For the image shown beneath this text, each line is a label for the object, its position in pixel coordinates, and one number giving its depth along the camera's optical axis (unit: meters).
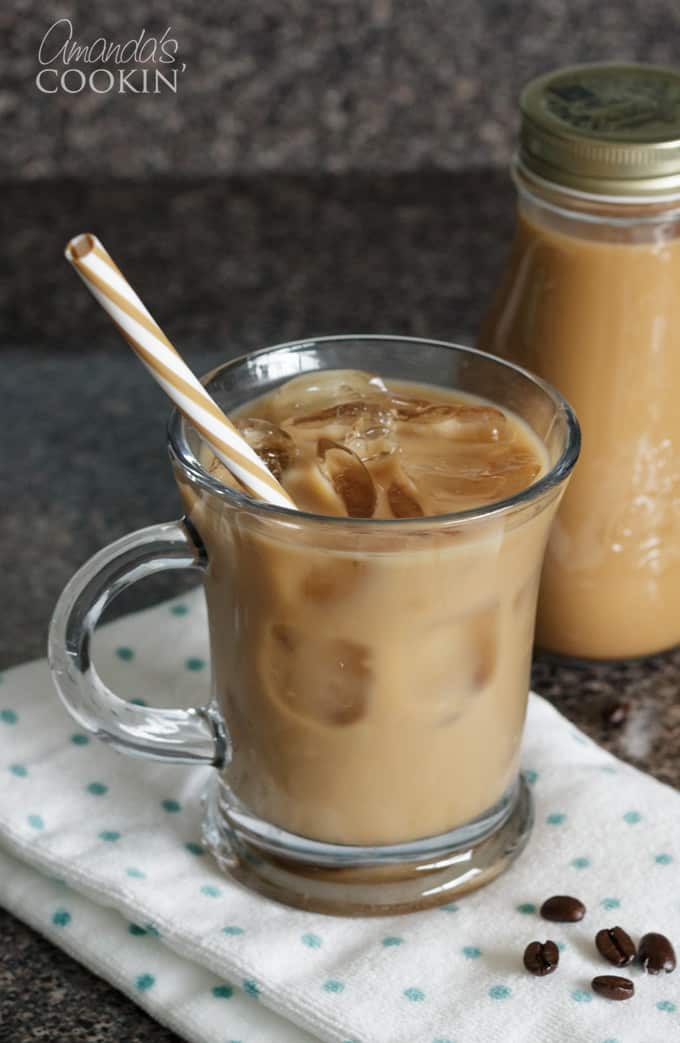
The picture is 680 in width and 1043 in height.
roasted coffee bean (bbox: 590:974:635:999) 0.61
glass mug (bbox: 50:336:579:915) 0.61
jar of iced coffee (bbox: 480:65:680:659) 0.68
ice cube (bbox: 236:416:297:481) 0.64
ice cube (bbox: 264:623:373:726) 0.62
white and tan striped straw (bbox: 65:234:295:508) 0.59
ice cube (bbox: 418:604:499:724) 0.62
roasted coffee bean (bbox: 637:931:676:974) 0.62
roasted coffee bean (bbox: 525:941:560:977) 0.62
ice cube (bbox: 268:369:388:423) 0.66
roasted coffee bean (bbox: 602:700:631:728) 0.72
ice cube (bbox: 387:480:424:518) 0.62
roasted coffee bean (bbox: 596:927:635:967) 0.62
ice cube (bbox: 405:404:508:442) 0.65
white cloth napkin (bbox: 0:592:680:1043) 0.61
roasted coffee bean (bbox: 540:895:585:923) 0.64
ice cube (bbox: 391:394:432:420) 0.65
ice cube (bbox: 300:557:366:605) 0.60
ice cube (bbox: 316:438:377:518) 0.62
